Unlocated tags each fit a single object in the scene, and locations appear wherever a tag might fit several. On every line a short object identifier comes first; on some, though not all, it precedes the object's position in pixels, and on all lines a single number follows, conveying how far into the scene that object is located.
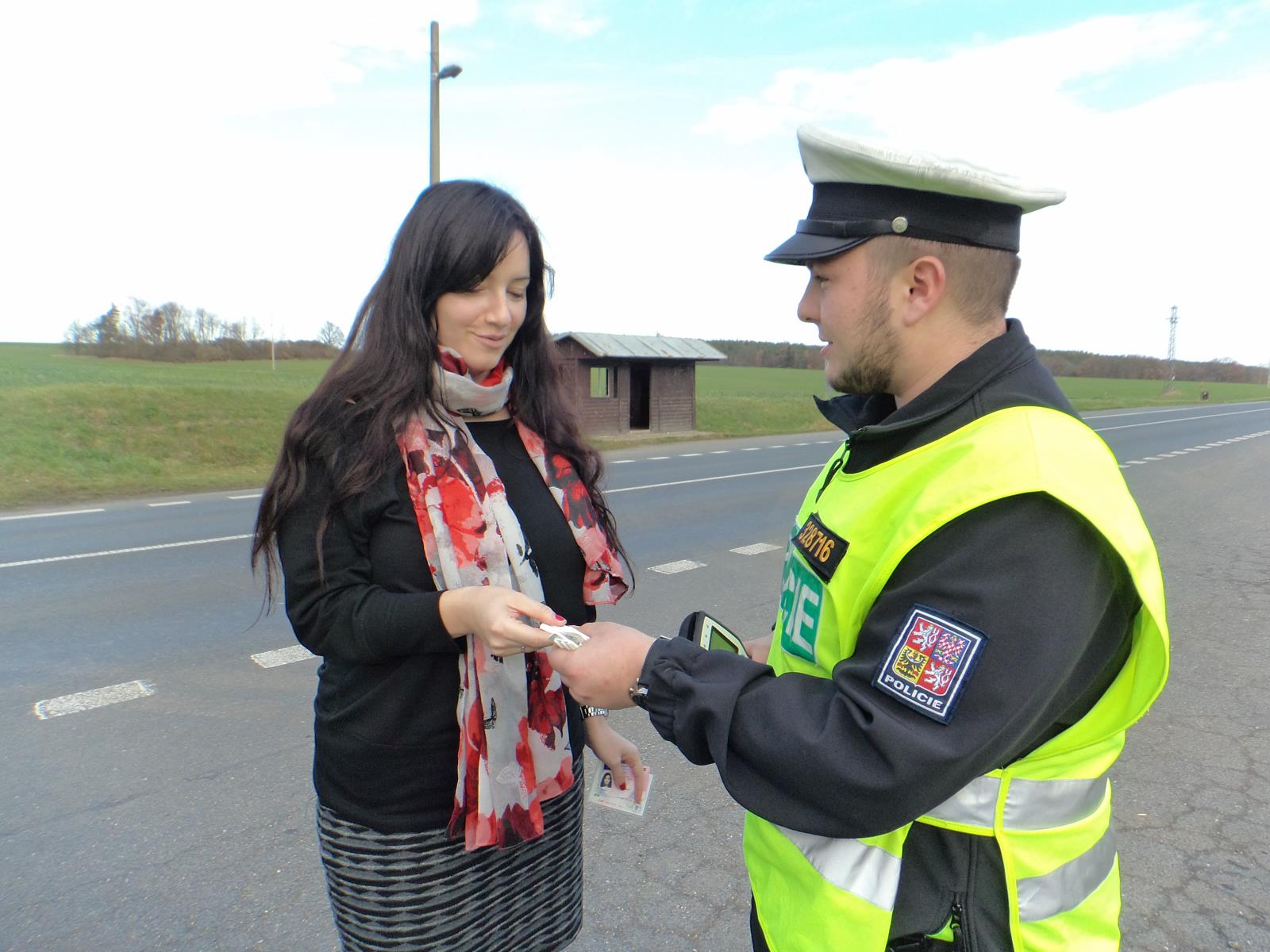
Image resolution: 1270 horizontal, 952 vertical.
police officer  1.01
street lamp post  12.38
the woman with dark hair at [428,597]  1.65
